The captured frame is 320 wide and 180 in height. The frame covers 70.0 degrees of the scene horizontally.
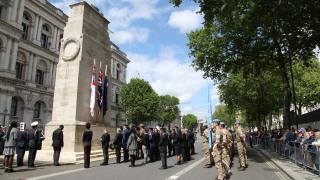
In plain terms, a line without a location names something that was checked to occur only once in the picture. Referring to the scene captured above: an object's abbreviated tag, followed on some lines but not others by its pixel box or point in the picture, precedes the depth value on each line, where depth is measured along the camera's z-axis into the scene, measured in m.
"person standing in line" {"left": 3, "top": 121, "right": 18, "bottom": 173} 8.47
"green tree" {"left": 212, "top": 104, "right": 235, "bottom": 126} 66.10
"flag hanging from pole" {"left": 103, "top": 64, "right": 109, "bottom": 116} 15.58
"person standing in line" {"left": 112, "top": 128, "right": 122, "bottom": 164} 11.88
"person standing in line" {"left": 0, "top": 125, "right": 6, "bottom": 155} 10.32
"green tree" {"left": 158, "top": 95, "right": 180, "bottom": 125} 71.22
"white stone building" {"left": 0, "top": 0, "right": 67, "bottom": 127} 27.39
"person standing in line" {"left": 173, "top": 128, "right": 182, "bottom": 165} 11.44
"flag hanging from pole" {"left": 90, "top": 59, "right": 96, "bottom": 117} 14.17
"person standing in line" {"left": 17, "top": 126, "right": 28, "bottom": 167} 9.98
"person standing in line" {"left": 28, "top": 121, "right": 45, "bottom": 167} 10.00
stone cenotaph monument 12.86
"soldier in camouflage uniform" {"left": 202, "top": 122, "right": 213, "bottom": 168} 10.58
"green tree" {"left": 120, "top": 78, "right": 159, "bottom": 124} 44.38
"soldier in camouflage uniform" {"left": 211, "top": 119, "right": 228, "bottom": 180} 7.45
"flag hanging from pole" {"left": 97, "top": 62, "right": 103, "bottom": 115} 14.93
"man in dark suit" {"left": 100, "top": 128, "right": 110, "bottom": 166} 11.05
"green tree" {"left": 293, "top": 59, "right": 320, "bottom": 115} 33.32
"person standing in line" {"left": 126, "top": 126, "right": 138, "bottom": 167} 10.34
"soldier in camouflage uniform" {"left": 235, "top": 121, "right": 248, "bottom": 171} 9.78
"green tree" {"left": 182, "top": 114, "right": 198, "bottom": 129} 114.57
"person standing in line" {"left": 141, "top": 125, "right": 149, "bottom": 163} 11.87
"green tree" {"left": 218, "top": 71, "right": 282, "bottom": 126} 28.98
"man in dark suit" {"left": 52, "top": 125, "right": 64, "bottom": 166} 10.43
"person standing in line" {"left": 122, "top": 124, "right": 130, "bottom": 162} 11.58
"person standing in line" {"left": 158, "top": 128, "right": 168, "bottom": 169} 9.87
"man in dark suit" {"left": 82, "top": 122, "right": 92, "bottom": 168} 10.06
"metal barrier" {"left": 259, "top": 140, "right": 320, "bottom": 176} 8.33
